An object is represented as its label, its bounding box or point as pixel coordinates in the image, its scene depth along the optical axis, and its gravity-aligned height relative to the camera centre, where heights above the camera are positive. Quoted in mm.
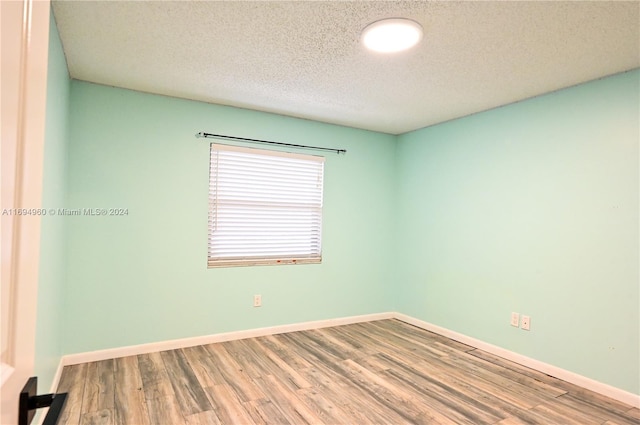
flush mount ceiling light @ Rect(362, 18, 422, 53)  1992 +1091
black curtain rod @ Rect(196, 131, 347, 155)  3414 +778
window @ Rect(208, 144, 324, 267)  3520 +97
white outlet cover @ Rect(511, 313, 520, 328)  3156 -859
